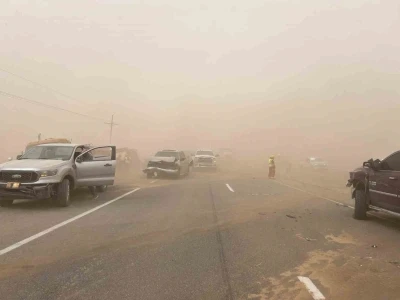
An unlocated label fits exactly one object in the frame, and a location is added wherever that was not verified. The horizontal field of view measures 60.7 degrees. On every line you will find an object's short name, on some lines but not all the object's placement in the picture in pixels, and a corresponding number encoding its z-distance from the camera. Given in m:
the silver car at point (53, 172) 8.72
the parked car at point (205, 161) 30.84
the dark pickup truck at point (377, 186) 7.36
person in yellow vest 23.90
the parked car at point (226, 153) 51.01
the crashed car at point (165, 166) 21.22
